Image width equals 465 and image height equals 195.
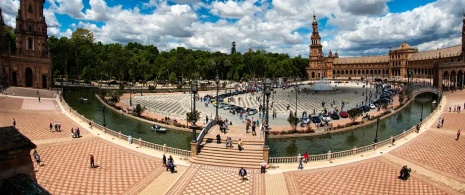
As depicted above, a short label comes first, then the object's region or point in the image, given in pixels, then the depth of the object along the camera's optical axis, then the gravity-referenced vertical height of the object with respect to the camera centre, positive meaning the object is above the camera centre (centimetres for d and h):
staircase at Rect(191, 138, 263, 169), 2292 -513
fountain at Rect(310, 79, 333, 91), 9837 +73
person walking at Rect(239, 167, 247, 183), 2006 -543
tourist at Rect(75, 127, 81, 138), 2933 -436
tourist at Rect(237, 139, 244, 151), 2430 -440
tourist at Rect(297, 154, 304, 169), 2256 -554
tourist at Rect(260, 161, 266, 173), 2132 -538
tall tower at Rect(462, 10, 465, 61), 8681 +1453
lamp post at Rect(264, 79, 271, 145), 2309 -16
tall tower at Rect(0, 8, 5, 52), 6395 +1136
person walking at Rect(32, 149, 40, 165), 2103 -475
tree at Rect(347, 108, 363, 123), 4231 -326
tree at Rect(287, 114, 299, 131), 3753 -388
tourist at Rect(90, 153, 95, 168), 2133 -512
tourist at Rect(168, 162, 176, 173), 2103 -527
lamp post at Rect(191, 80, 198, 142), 2506 +10
